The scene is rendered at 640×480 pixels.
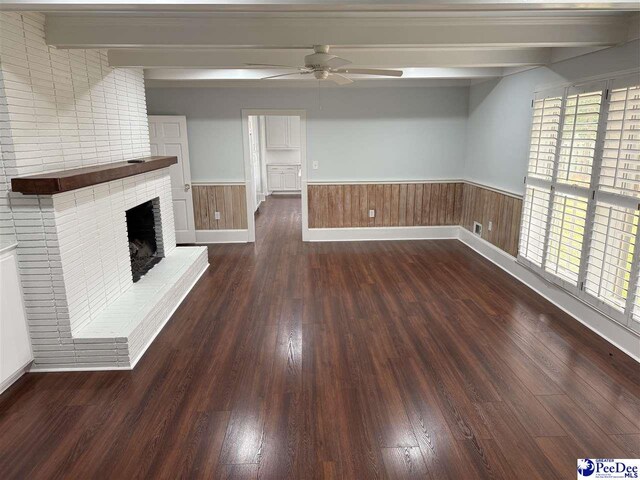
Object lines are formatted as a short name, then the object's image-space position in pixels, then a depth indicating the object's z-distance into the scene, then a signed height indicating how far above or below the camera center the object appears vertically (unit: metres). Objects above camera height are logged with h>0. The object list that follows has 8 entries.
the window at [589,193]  3.07 -0.37
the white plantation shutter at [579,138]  3.46 +0.10
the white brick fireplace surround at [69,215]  2.68 -0.47
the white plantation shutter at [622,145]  3.01 +0.03
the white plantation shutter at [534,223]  4.19 -0.77
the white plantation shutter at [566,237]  3.62 -0.79
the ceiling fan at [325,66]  3.18 +0.65
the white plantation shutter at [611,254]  3.08 -0.80
